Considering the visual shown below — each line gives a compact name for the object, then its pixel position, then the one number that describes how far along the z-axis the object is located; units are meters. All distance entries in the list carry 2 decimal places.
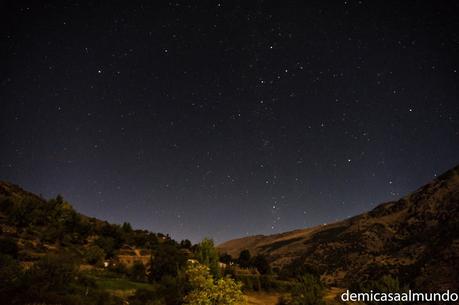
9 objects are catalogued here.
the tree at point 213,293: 16.45
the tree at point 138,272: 27.38
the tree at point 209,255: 27.53
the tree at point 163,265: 28.27
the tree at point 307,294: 25.77
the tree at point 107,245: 33.84
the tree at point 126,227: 50.69
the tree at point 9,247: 24.81
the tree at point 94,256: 29.48
